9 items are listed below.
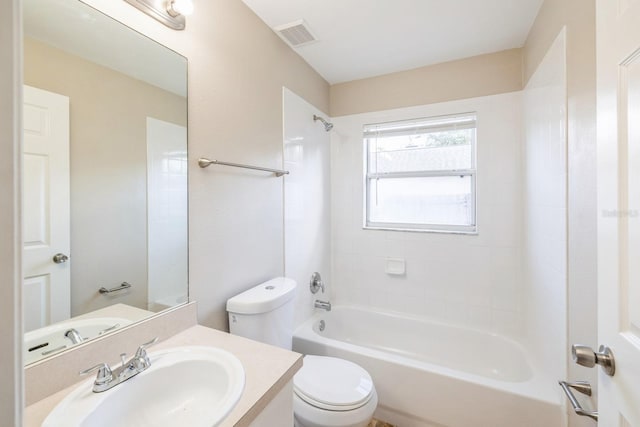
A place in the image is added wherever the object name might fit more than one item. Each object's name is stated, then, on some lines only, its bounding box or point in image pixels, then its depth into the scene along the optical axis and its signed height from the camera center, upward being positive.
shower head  2.24 +0.75
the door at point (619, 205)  0.57 +0.01
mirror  0.77 +0.13
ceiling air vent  1.67 +1.14
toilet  1.24 -0.84
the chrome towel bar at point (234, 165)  1.24 +0.24
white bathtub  1.38 -0.98
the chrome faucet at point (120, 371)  0.76 -0.46
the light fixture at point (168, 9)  1.03 +0.79
